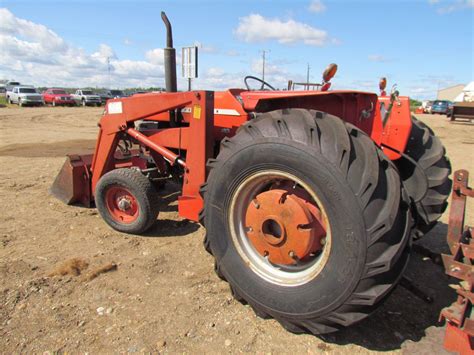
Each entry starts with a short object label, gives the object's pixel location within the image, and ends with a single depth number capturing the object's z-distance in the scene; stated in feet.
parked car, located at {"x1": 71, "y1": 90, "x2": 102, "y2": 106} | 106.83
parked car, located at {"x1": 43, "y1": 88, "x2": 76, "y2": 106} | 101.14
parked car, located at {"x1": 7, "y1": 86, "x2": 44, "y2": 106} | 94.25
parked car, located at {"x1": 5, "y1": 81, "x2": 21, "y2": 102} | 101.47
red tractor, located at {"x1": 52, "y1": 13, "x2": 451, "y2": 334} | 6.08
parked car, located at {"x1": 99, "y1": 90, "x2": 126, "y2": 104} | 114.32
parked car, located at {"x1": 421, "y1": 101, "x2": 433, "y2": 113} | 127.44
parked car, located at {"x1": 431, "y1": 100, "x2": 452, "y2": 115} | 113.09
